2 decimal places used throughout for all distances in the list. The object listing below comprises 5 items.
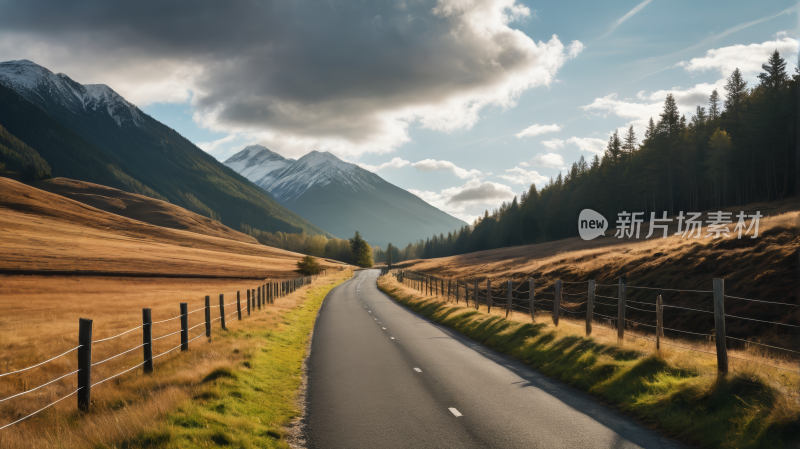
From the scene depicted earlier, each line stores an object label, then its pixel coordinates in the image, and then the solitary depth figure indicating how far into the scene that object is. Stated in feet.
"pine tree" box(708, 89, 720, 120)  310.33
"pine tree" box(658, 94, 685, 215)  256.52
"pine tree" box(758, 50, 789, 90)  222.07
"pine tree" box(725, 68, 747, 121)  246.88
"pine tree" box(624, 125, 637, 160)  313.94
